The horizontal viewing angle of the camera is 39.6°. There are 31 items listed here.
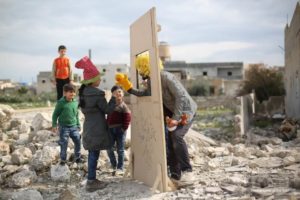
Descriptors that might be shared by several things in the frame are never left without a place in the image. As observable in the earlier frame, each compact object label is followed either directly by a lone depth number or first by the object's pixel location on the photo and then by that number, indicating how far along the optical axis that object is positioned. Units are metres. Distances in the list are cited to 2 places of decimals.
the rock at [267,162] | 5.99
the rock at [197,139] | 8.99
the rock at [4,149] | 8.16
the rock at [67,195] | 4.96
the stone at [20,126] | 10.54
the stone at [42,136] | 8.72
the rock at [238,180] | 5.05
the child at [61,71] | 8.80
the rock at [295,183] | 4.57
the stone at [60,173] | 6.17
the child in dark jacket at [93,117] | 5.39
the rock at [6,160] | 7.20
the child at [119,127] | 6.36
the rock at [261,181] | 4.88
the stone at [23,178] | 5.93
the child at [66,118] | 6.60
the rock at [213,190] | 4.78
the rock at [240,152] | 7.25
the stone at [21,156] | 7.08
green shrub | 37.25
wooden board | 4.84
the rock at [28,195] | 5.07
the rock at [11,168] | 6.59
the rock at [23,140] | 9.02
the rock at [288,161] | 5.93
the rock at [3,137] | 9.67
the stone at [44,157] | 6.65
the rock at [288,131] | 13.04
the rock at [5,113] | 11.75
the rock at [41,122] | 9.82
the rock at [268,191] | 4.45
